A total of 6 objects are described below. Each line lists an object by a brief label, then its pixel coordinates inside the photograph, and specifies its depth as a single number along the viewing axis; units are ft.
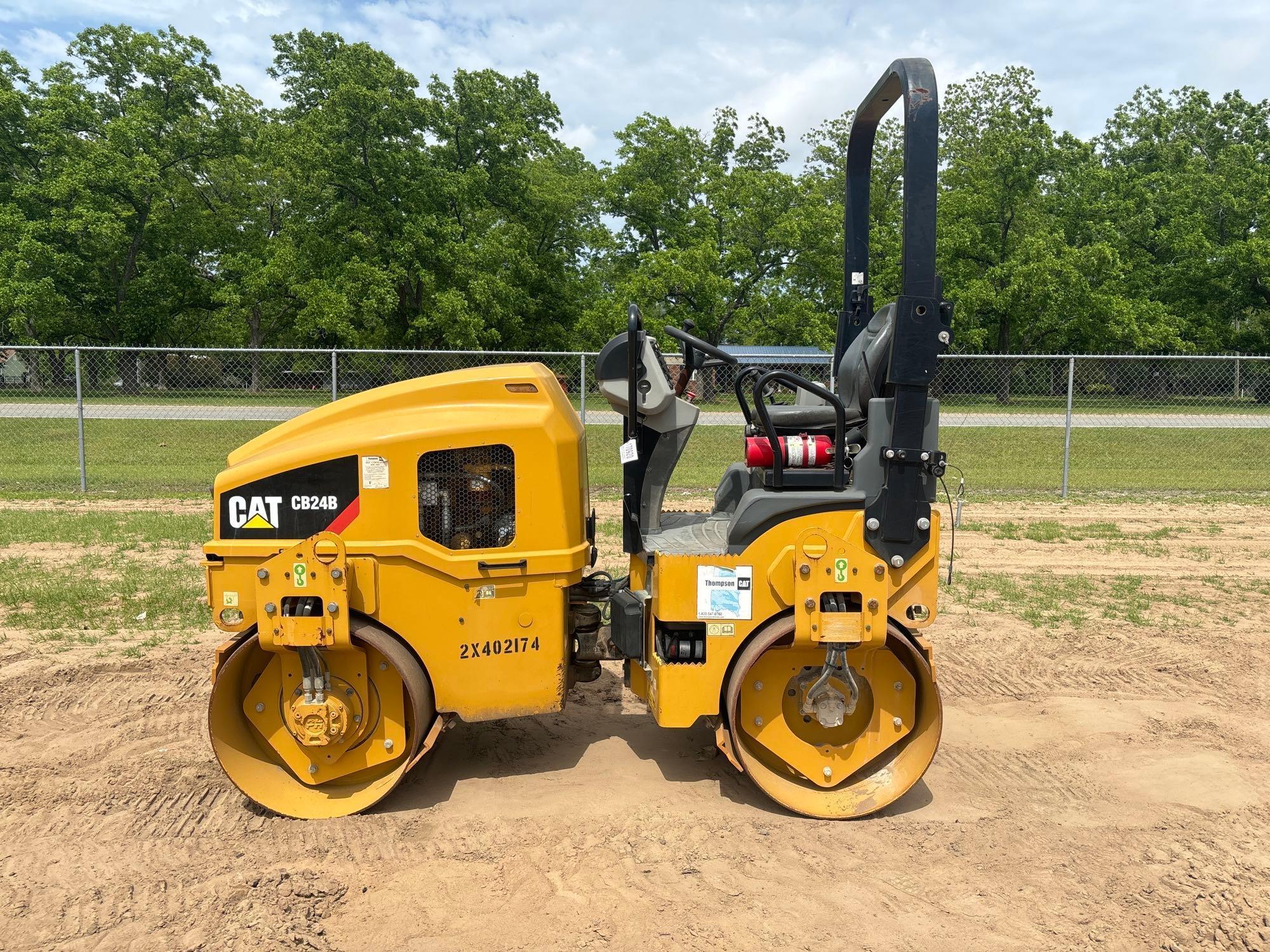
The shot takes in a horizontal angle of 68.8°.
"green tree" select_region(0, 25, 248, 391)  98.17
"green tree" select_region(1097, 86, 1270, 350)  110.73
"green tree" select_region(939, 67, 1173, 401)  97.60
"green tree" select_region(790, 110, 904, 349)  94.43
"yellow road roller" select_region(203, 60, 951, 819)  11.99
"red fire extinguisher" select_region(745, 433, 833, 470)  13.19
